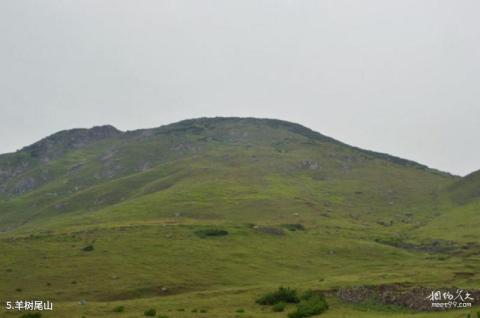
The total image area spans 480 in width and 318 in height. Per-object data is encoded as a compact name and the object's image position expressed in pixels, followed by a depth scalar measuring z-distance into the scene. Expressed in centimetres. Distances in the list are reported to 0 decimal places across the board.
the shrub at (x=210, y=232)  9138
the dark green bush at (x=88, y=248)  7912
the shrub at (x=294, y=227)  10267
